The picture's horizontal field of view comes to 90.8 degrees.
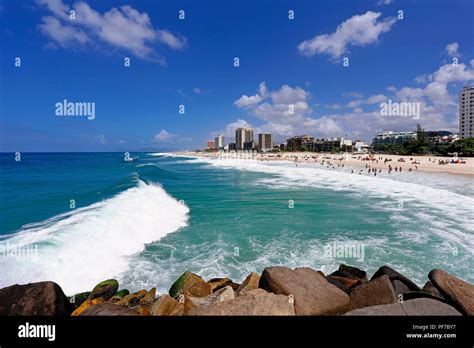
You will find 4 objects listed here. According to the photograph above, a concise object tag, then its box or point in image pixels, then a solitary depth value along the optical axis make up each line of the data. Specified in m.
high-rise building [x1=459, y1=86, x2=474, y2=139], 126.75
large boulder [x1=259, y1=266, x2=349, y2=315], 4.73
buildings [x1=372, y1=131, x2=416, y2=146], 169.38
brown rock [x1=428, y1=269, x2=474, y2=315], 4.50
